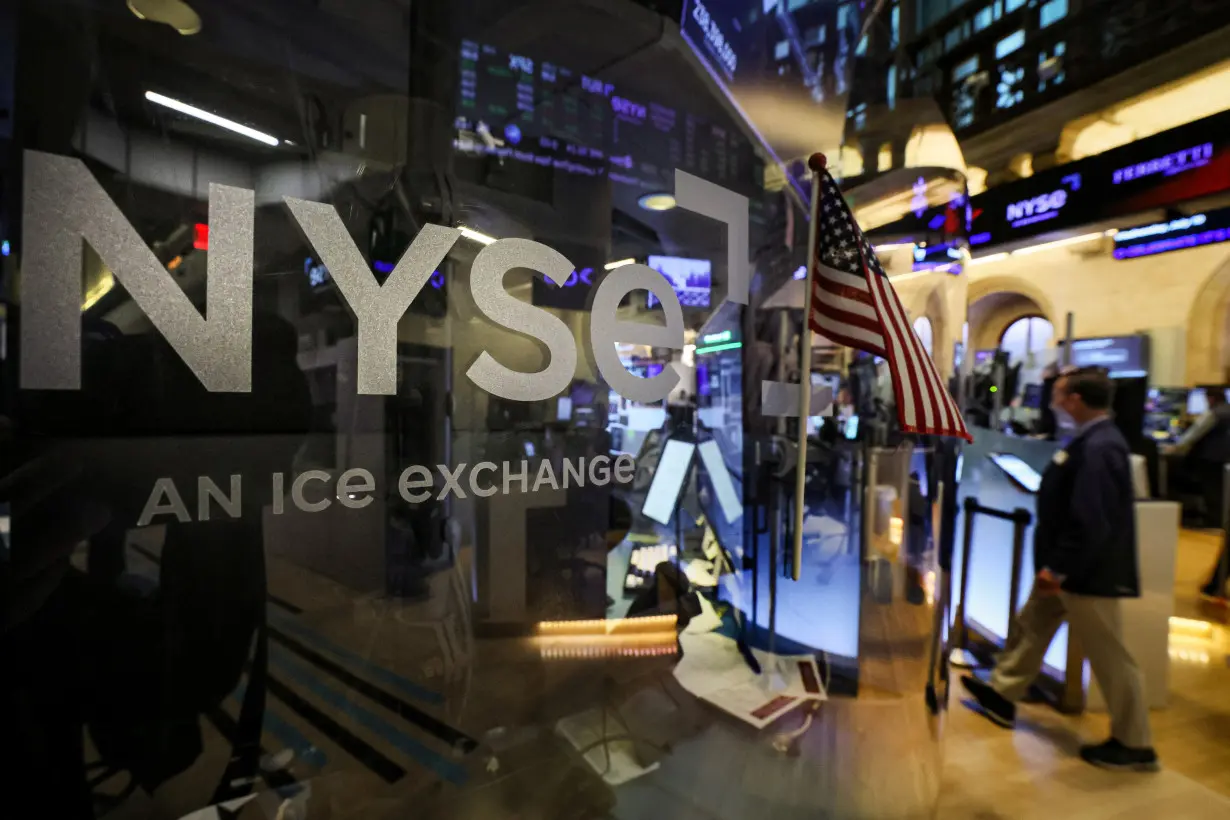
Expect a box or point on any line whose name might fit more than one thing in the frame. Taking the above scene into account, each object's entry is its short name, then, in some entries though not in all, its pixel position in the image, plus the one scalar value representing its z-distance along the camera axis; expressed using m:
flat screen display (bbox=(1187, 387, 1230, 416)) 8.76
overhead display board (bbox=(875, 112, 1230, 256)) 5.01
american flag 2.25
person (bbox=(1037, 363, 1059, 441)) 6.32
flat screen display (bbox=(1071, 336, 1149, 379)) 10.12
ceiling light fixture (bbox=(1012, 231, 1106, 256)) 10.46
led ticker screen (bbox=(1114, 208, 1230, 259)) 6.32
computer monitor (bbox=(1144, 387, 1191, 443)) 9.62
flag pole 2.20
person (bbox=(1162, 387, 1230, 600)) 6.82
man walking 3.17
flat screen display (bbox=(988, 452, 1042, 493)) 4.36
